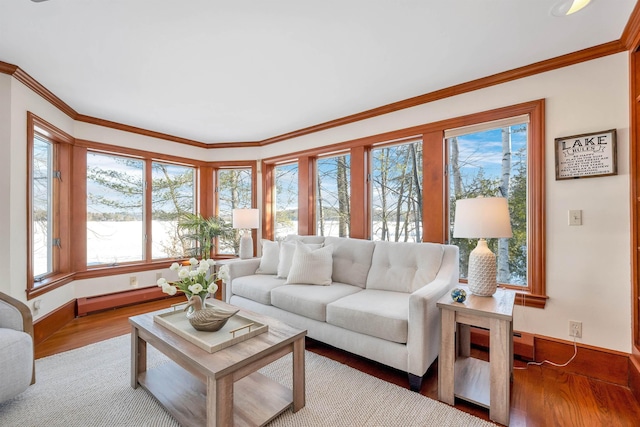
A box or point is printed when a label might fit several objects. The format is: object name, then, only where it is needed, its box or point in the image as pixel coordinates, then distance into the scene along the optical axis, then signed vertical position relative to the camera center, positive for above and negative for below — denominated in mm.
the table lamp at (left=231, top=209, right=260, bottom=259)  4039 -44
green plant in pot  4324 -239
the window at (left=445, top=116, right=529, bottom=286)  2527 +355
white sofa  1943 -694
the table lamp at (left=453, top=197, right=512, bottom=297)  1879 -100
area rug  1654 -1172
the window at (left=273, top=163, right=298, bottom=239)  4410 +236
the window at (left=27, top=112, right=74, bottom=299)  2678 +100
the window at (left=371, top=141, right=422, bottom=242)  3172 +249
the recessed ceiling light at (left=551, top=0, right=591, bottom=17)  1645 +1201
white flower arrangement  1816 -430
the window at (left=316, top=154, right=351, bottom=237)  3777 +260
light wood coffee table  1374 -908
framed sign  2051 +431
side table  1639 -863
